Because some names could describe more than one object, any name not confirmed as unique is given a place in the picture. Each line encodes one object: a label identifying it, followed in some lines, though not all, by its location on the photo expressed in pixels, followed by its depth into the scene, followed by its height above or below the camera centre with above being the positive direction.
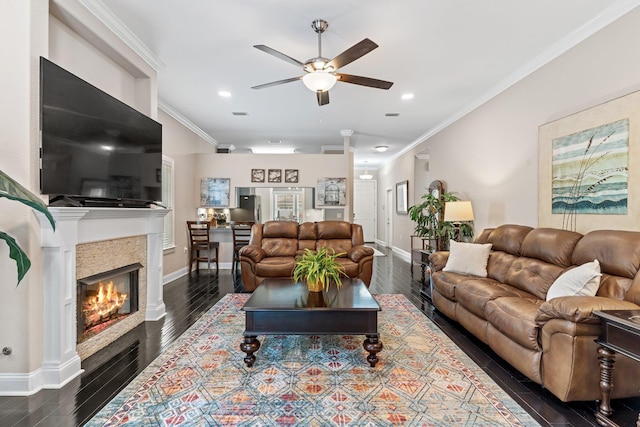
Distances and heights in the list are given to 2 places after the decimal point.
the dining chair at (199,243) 5.95 -0.64
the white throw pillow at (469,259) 3.56 -0.55
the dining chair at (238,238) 6.00 -0.55
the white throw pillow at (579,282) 2.21 -0.50
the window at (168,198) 5.29 +0.19
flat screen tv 2.22 +0.54
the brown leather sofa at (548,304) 1.92 -0.72
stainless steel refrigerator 6.92 +0.01
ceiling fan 2.60 +1.28
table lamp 4.49 -0.01
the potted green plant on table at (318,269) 2.90 -0.55
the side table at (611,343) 1.64 -0.70
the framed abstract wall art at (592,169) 2.54 +0.40
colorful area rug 1.89 -1.24
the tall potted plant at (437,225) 4.93 -0.23
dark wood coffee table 2.48 -0.88
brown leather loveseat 4.58 -0.59
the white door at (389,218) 9.99 -0.24
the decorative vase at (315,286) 2.95 -0.71
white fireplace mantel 2.22 -0.63
